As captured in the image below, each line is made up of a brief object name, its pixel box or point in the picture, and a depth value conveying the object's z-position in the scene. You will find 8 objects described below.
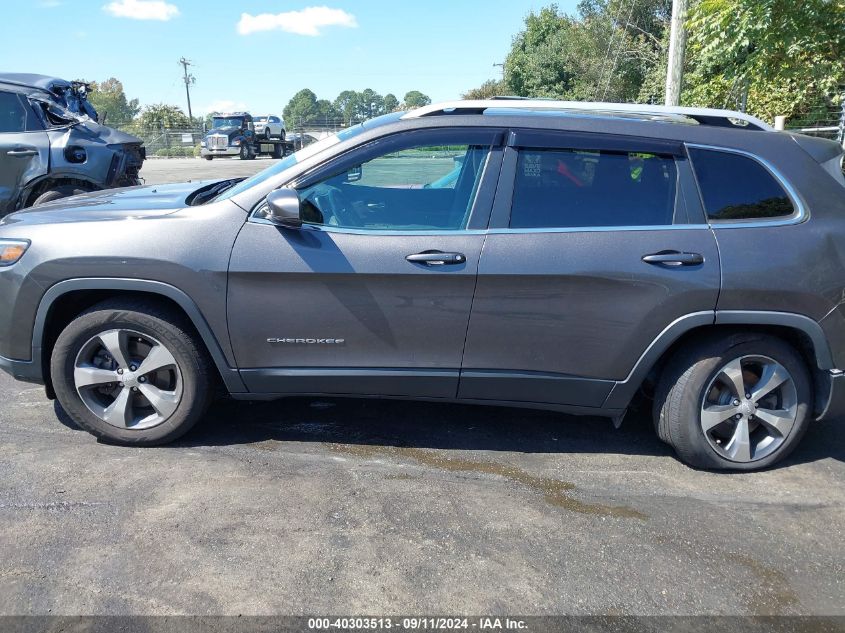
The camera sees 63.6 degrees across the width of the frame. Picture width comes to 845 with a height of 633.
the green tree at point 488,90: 52.96
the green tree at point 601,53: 32.28
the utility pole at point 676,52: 10.18
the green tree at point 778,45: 9.10
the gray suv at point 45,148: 7.75
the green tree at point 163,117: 62.75
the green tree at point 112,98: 101.81
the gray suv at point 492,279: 3.37
